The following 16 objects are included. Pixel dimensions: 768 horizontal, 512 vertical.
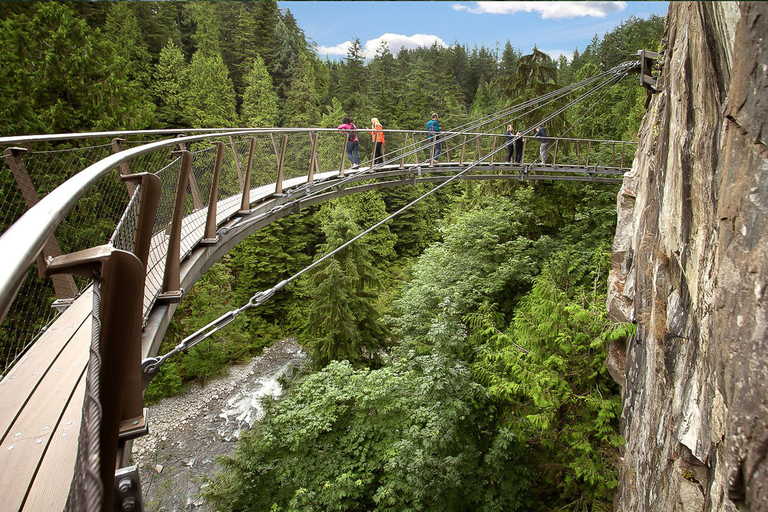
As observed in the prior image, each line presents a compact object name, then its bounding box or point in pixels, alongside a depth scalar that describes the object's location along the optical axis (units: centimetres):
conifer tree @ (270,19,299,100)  3659
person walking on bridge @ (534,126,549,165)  1209
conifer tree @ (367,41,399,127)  3047
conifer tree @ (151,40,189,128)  2588
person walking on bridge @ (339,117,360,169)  907
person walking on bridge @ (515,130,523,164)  1234
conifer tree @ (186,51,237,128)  2388
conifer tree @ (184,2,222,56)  3391
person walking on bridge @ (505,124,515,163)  1233
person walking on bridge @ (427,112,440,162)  1053
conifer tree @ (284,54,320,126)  2961
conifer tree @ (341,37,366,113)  3888
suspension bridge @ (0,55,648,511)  93
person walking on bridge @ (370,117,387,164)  948
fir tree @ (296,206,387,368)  1427
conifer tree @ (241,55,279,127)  2653
